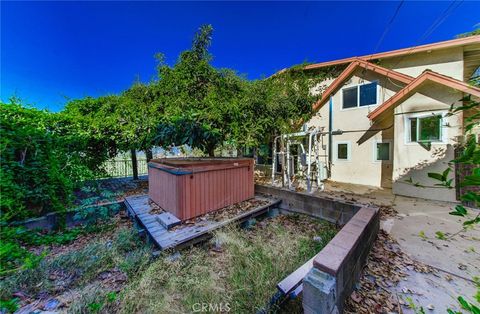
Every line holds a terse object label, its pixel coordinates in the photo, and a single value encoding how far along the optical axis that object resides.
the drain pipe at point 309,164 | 6.53
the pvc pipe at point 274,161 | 7.68
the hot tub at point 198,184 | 4.37
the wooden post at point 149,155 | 10.04
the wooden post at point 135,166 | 9.48
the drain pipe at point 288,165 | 7.03
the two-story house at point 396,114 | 5.94
